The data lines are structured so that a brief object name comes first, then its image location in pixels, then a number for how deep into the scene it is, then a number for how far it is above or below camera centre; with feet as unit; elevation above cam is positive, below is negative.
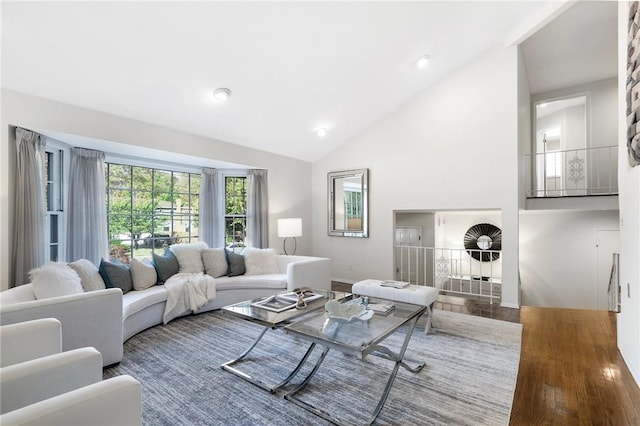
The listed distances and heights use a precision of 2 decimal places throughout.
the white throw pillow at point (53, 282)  7.98 -1.77
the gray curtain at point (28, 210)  9.30 +0.25
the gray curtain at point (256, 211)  17.15 +0.23
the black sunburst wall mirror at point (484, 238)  23.35 -2.05
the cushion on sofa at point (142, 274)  11.50 -2.27
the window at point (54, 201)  10.98 +0.61
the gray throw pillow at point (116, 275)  10.56 -2.10
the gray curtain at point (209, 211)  16.29 +0.25
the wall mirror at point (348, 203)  18.12 +0.69
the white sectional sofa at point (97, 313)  6.98 -2.78
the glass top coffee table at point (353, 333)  6.02 -2.64
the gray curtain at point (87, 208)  11.39 +0.35
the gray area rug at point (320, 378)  6.17 -4.12
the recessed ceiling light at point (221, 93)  11.82 +4.86
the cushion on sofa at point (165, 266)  12.53 -2.10
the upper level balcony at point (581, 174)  17.56 +2.32
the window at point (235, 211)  17.34 +0.25
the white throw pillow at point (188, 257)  13.33 -1.88
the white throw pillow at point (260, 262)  14.65 -2.31
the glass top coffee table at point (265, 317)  7.27 -2.61
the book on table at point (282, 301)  8.38 -2.56
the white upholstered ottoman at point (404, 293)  10.38 -2.90
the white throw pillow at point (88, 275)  9.62 -1.91
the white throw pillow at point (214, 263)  13.87 -2.20
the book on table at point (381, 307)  8.04 -2.60
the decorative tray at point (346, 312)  7.34 -2.47
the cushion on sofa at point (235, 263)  14.38 -2.33
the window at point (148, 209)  13.53 +0.36
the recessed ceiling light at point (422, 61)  13.50 +6.91
